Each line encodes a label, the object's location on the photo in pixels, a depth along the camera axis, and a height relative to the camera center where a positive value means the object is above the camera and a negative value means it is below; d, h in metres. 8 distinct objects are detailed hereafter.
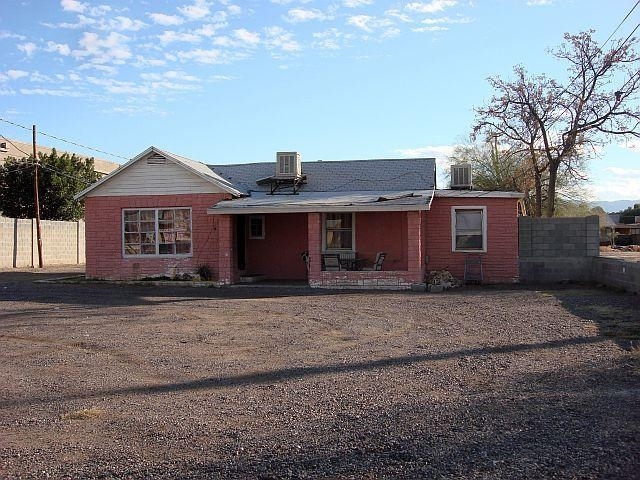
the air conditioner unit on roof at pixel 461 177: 23.09 +2.04
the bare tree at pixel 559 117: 31.20 +5.93
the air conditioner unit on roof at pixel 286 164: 22.00 +2.44
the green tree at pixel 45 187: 35.06 +2.88
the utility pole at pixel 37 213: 29.07 +1.14
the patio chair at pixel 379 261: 19.69 -0.81
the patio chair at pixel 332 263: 19.56 -0.84
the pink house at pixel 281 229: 19.25 +0.21
